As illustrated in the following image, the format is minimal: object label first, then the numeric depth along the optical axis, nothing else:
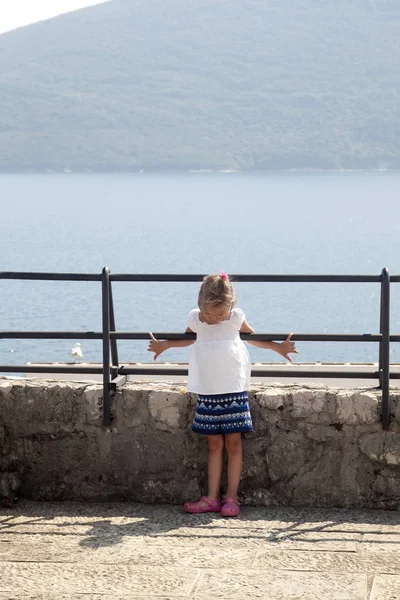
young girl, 7.27
